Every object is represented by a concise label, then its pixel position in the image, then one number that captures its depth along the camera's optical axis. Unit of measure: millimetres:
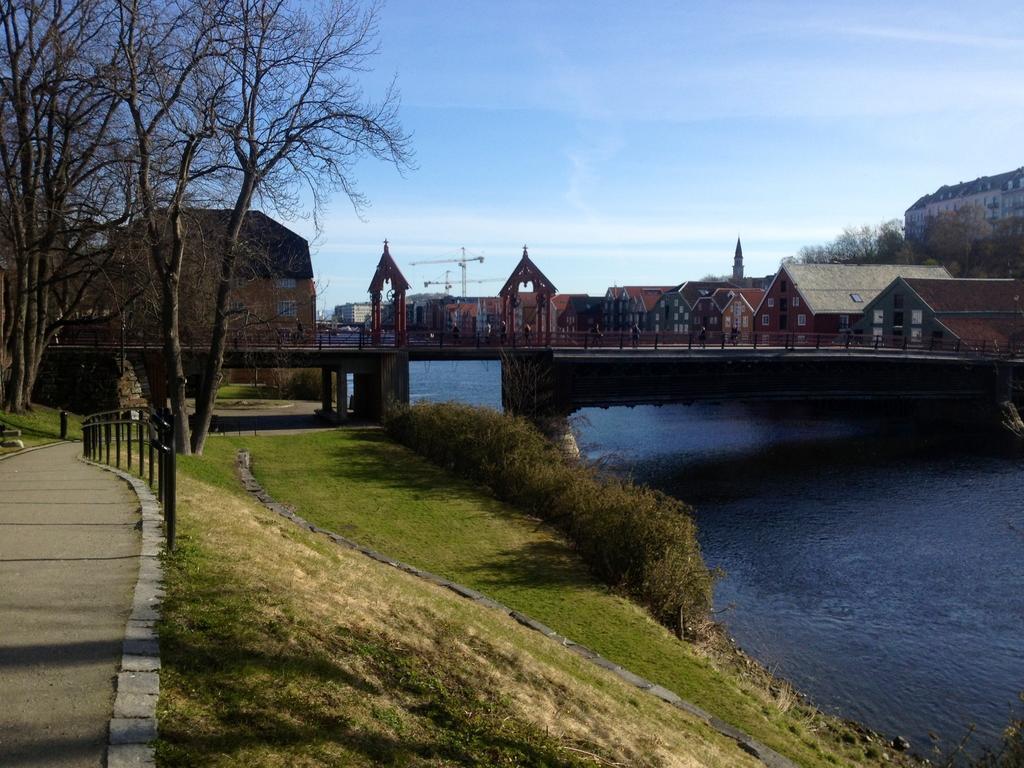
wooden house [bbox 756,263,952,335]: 78938
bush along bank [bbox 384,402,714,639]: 16719
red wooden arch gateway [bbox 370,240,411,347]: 40844
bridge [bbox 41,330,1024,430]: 37719
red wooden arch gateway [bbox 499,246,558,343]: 42969
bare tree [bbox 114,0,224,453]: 19984
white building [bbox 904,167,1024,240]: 124688
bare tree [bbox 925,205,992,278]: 99938
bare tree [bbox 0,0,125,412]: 24469
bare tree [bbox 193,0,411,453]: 20672
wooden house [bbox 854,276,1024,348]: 66000
